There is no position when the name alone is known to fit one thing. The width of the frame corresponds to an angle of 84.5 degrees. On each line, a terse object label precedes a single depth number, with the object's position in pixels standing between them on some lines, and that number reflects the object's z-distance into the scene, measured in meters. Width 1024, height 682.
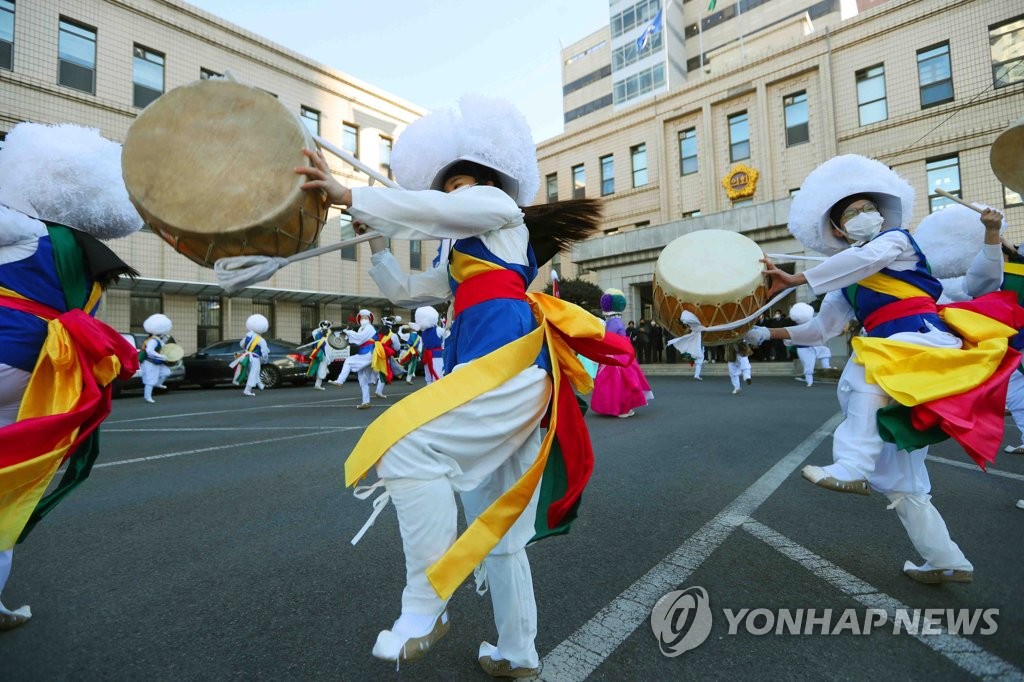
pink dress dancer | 8.12
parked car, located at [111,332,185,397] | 13.91
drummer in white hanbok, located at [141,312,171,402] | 12.31
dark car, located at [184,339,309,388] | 15.70
